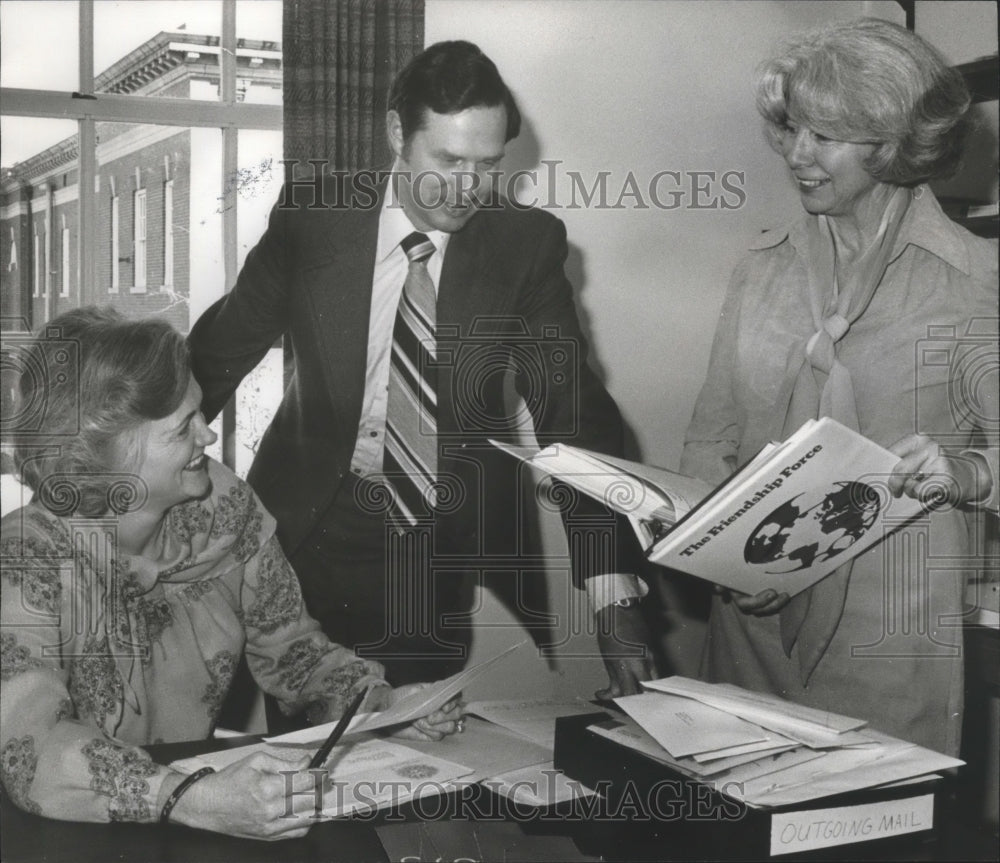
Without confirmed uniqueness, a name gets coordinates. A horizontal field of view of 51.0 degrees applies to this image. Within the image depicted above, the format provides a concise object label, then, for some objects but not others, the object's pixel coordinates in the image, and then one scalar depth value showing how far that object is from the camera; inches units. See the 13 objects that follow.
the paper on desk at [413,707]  50.6
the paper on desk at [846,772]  42.4
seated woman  49.2
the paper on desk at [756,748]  44.2
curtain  64.6
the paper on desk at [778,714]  47.0
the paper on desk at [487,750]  51.8
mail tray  41.3
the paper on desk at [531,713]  56.6
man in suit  66.8
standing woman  67.4
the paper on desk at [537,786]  48.1
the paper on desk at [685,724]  45.1
